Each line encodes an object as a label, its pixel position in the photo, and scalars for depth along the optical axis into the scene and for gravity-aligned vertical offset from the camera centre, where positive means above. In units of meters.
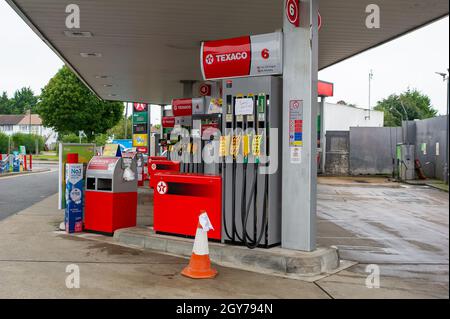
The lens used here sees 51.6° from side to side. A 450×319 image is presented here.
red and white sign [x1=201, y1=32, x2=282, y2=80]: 6.75 +1.46
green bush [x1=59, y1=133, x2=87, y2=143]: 55.60 +1.96
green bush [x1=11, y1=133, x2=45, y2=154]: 59.28 +1.72
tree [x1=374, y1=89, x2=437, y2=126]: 50.57 +5.67
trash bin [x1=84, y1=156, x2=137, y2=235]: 8.58 -0.76
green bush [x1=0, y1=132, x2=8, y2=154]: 46.50 +0.90
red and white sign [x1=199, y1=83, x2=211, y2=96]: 17.03 +2.39
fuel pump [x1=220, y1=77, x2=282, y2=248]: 6.78 -0.14
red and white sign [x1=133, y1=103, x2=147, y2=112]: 25.95 +2.62
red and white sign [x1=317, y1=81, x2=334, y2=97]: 30.44 +4.41
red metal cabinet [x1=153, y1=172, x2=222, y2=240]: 7.16 -0.76
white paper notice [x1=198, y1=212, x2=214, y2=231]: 5.82 -0.85
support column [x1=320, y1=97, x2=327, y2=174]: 28.45 +0.93
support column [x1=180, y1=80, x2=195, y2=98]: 18.52 +2.64
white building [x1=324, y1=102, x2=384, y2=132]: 40.09 +3.54
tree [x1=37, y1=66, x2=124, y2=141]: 44.44 +4.36
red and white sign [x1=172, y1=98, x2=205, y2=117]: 15.16 +1.58
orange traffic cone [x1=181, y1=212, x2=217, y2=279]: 5.84 -1.30
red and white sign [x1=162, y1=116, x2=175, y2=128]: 18.98 +1.34
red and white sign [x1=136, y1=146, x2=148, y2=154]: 24.92 +0.26
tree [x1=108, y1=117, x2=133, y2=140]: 74.62 +3.78
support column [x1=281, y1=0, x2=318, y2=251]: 6.51 +0.37
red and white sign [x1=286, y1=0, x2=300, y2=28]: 6.41 +1.98
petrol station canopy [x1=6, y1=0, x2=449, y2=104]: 8.82 +2.87
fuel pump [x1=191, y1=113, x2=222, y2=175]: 7.38 +0.31
